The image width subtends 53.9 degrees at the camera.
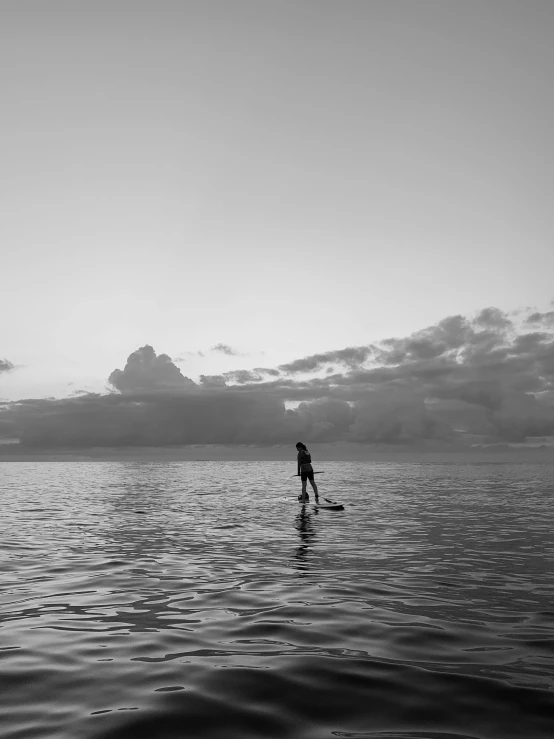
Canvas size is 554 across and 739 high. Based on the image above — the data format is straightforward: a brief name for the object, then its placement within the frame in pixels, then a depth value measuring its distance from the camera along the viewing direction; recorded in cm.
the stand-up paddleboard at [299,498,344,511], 2976
